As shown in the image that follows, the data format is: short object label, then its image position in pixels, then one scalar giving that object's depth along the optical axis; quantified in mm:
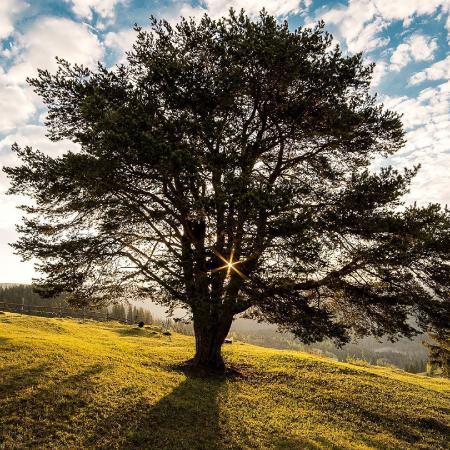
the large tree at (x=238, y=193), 12258
